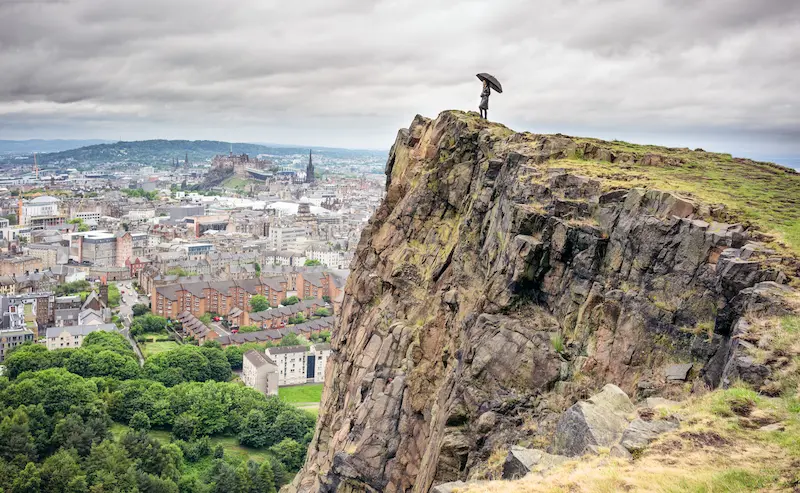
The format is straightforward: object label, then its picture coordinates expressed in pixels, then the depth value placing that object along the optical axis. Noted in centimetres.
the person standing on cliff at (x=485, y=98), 3553
